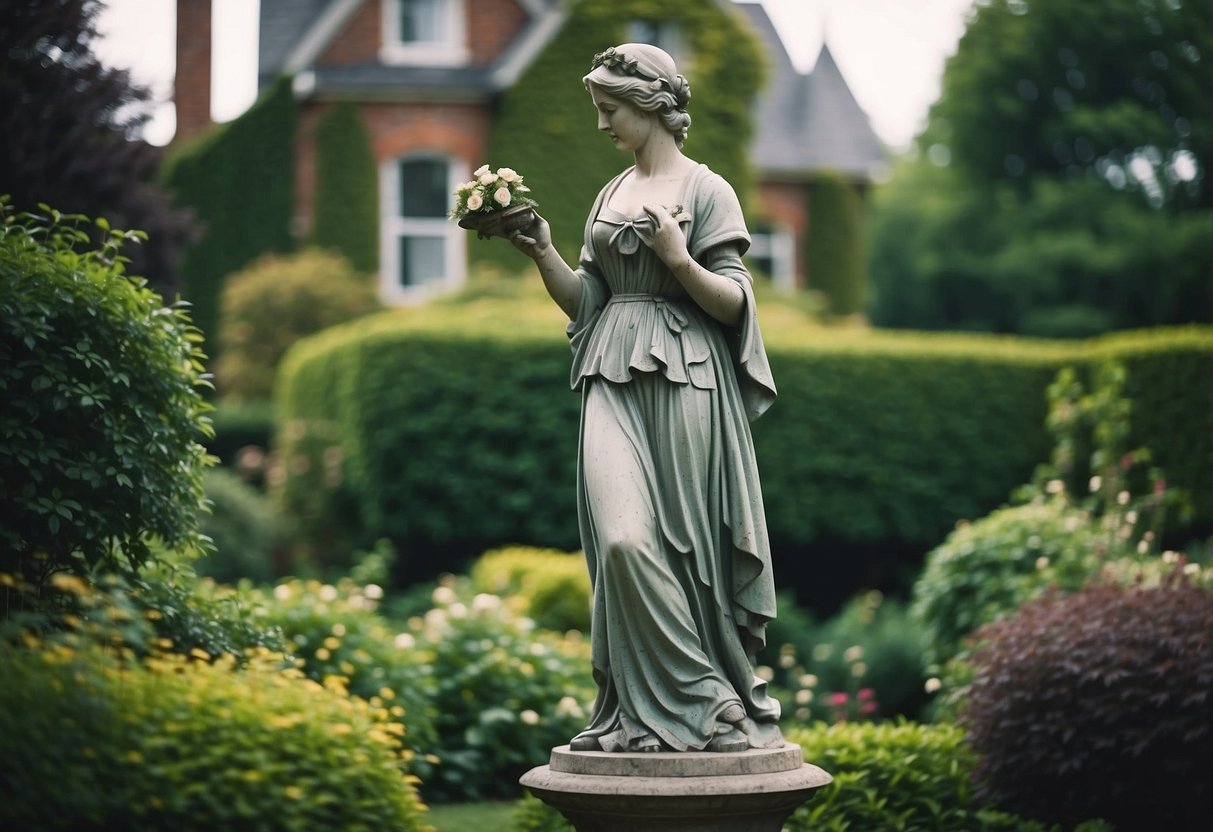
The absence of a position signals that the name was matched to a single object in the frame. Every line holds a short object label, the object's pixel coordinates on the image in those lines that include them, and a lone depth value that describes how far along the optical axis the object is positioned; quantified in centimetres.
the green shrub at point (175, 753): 489
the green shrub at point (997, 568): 1038
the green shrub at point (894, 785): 737
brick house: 2389
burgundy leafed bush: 752
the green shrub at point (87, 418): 688
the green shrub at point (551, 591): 1288
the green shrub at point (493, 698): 959
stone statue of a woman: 568
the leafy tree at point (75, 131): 1080
